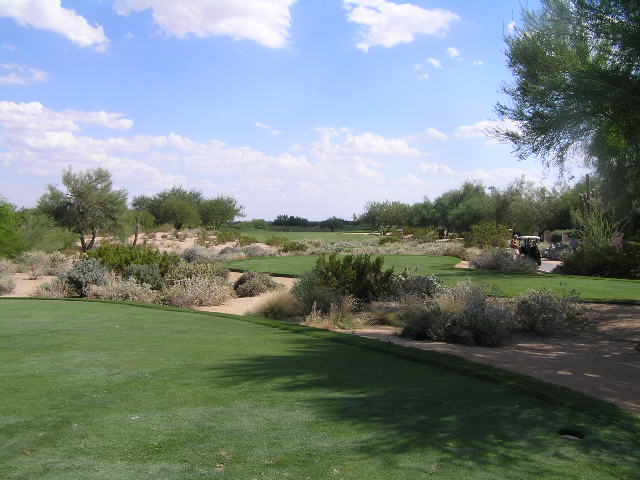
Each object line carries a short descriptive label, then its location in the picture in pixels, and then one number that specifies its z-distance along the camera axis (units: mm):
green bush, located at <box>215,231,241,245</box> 54419
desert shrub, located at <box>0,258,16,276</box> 24031
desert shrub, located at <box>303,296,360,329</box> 13850
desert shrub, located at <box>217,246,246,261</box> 36688
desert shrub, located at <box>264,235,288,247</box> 47125
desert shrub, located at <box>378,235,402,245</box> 51488
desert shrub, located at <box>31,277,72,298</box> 18969
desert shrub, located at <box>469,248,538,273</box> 26469
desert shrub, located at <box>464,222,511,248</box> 37938
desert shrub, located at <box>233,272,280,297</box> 20922
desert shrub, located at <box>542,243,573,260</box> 37494
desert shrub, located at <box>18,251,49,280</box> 26141
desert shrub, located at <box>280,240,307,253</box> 42312
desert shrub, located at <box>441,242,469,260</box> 34912
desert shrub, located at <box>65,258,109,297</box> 19406
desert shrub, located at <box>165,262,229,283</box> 20512
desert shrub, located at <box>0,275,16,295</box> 21394
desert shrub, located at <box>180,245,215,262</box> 31289
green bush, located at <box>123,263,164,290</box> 20172
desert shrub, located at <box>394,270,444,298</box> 16547
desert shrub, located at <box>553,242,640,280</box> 24766
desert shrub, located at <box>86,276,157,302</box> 18281
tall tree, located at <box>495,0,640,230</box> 10383
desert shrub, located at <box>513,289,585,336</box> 13383
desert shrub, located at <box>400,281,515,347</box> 11906
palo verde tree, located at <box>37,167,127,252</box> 40750
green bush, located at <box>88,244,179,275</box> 21425
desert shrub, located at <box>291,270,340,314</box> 15938
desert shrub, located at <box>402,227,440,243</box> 51719
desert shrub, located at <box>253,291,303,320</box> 15766
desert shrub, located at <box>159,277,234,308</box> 18234
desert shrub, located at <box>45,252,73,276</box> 26219
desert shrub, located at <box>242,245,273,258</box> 39281
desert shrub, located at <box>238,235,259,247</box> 48812
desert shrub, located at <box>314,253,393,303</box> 17453
